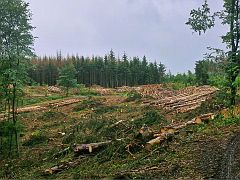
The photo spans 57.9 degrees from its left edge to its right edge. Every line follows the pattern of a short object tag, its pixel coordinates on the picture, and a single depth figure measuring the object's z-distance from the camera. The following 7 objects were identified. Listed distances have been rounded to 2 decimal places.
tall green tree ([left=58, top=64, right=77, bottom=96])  27.21
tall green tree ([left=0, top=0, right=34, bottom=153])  10.20
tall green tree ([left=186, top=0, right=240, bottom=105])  10.02
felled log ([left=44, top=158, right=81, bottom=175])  7.94
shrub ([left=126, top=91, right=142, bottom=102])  19.09
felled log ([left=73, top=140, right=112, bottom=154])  8.37
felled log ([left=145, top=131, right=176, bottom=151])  7.62
